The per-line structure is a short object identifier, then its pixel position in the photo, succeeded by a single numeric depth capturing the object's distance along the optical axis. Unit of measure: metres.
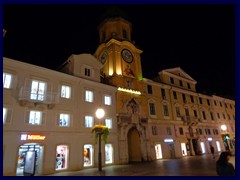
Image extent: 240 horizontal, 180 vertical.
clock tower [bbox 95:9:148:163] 25.12
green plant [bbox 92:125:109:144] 13.80
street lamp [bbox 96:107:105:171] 13.67
